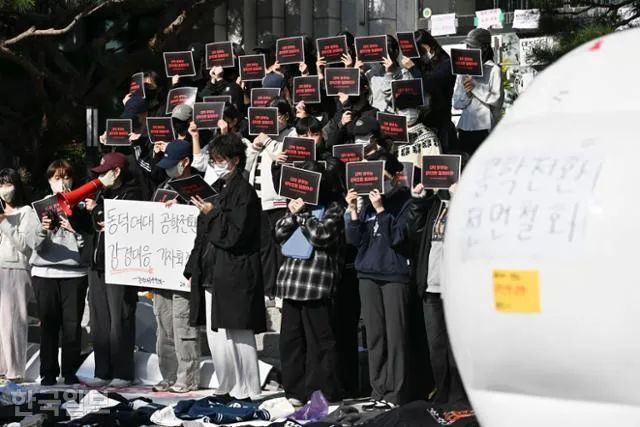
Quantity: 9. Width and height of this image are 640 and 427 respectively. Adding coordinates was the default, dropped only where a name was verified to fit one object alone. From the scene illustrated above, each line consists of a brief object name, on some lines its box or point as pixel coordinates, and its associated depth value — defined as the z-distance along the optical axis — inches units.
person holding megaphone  465.1
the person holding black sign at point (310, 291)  403.2
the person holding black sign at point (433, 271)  389.1
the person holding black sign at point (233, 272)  413.7
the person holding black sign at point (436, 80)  505.0
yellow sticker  149.1
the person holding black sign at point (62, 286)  469.4
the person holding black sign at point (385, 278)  398.0
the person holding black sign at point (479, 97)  505.4
